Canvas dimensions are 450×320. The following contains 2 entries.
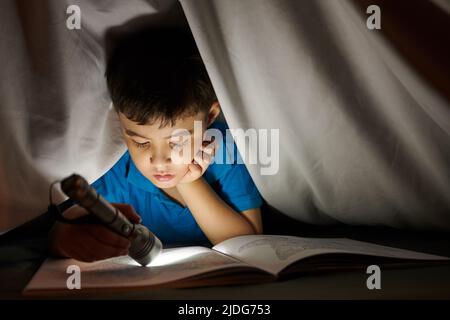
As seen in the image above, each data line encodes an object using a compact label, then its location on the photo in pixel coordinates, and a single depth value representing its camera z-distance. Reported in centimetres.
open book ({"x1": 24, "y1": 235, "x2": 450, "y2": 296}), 73
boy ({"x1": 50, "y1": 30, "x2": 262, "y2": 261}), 92
